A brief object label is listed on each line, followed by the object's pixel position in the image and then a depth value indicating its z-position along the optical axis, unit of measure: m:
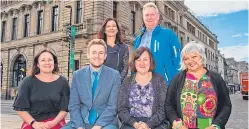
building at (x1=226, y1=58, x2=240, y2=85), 91.16
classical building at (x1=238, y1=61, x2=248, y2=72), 110.09
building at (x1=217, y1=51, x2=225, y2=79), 68.82
